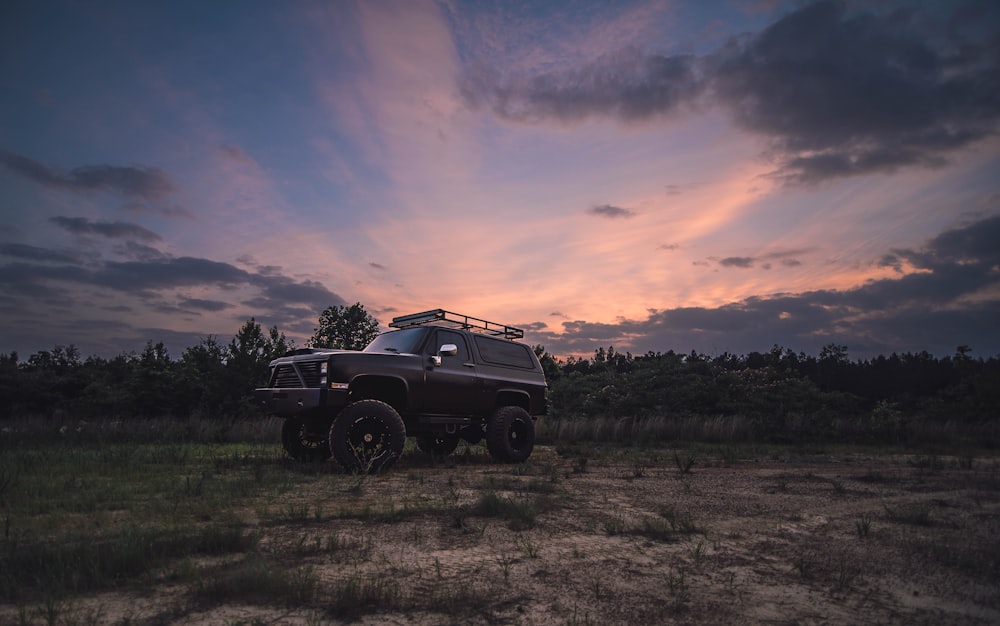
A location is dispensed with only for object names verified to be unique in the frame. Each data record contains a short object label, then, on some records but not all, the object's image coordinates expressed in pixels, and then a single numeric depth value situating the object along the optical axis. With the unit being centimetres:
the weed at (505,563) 372
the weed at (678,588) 326
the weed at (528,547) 417
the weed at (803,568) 377
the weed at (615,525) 489
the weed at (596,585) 337
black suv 812
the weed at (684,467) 902
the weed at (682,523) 493
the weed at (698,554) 409
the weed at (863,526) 484
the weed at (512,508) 509
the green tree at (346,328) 2866
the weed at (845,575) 357
